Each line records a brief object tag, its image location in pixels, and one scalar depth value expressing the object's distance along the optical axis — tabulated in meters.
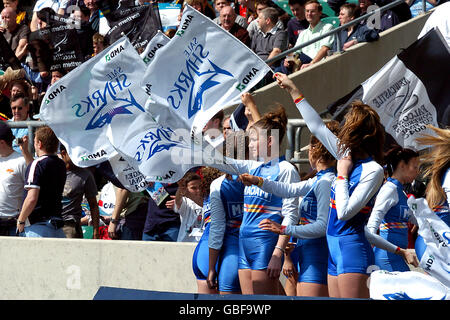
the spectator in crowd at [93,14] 14.12
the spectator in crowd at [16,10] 14.98
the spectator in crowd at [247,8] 14.36
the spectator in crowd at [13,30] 14.55
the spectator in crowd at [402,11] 13.32
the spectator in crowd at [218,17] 13.29
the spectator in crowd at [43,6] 14.72
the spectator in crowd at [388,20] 13.27
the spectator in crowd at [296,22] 13.13
